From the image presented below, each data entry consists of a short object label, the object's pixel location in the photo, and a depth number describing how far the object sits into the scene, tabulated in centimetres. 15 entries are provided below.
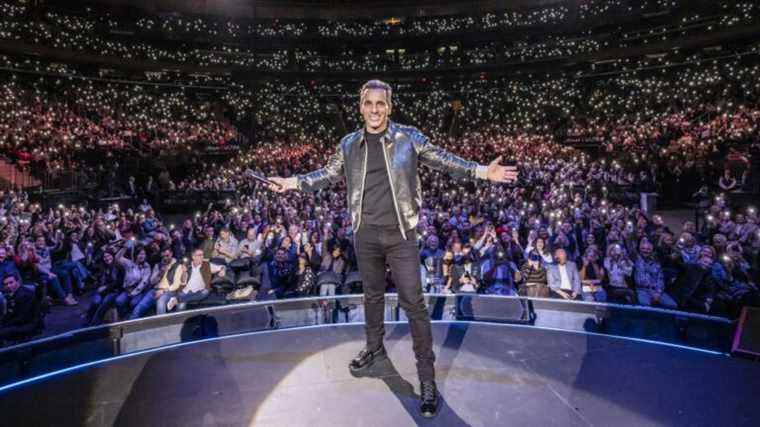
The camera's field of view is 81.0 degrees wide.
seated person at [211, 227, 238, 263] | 835
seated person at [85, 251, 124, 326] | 607
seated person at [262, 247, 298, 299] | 691
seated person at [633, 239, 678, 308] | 585
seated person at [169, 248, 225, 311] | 607
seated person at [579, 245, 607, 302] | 601
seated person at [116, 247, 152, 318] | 616
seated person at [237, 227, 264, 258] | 834
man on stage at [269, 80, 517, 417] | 227
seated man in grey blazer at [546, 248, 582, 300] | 598
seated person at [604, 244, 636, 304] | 620
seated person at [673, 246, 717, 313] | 560
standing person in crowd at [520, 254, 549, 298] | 590
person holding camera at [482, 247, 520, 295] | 584
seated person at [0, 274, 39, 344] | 502
